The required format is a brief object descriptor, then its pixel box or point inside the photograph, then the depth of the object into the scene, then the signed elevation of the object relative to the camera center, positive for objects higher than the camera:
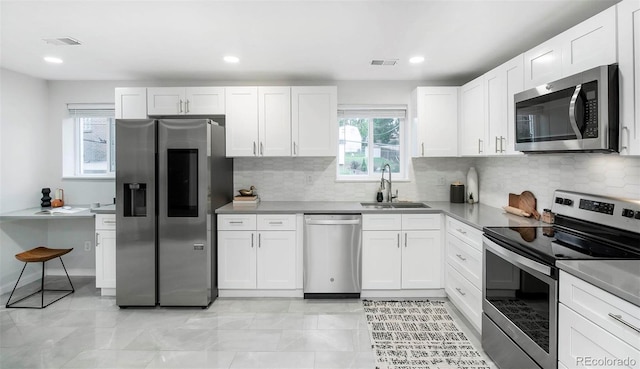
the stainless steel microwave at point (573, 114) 1.76 +0.41
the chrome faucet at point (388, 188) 4.06 -0.06
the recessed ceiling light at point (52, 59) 3.30 +1.21
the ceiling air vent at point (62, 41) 2.80 +1.18
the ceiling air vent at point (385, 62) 3.34 +1.20
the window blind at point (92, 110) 4.23 +0.91
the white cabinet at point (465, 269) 2.64 -0.73
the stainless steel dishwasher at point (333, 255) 3.47 -0.73
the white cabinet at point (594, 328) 1.28 -0.60
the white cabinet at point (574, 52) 1.80 +0.79
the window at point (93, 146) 4.30 +0.47
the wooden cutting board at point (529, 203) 2.95 -0.18
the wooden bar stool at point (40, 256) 3.39 -0.73
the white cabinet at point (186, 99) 3.79 +0.93
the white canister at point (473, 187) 3.94 -0.04
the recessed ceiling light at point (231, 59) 3.23 +1.19
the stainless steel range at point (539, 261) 1.75 -0.44
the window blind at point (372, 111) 4.14 +0.88
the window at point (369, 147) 4.27 +0.45
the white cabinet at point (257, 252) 3.51 -0.70
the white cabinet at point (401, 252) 3.48 -0.70
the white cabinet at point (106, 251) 3.54 -0.70
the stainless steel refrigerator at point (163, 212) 3.25 -0.27
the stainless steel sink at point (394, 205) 3.72 -0.24
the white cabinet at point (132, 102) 3.79 +0.90
